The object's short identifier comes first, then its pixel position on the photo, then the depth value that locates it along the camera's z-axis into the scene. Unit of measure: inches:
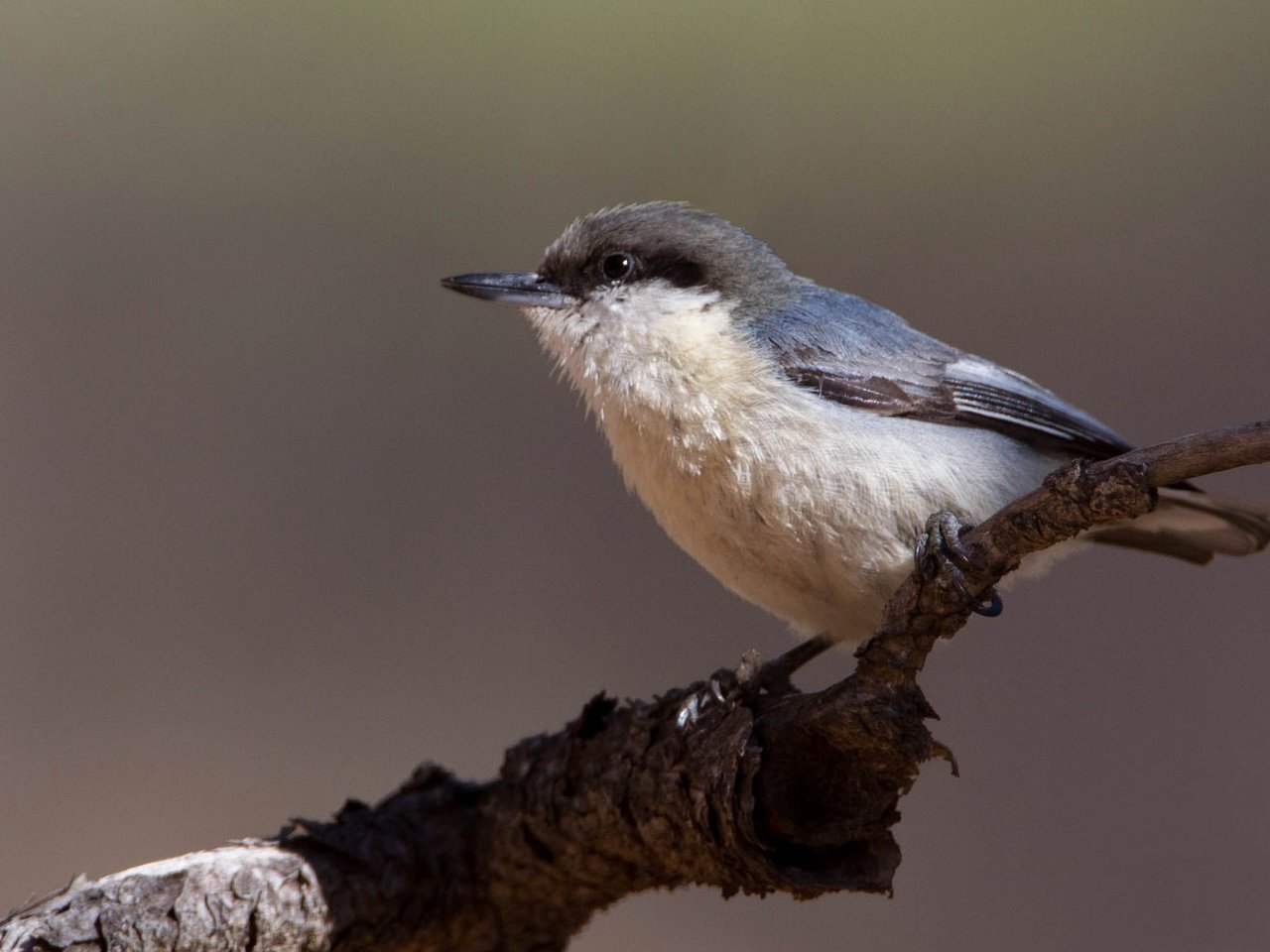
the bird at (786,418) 96.1
